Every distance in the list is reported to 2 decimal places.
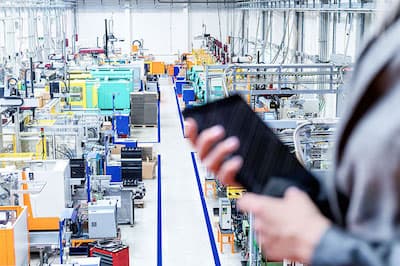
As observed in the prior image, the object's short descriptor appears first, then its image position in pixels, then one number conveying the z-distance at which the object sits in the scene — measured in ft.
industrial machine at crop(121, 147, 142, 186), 42.58
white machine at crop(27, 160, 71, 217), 32.48
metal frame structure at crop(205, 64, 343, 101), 31.48
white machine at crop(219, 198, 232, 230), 34.86
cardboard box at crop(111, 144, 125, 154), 49.21
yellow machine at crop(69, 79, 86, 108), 60.90
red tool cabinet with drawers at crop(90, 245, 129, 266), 30.42
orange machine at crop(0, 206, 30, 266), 26.37
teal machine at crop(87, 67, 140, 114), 62.75
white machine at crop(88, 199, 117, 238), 33.73
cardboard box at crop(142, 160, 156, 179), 48.47
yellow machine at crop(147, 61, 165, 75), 105.19
